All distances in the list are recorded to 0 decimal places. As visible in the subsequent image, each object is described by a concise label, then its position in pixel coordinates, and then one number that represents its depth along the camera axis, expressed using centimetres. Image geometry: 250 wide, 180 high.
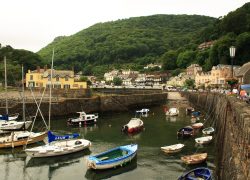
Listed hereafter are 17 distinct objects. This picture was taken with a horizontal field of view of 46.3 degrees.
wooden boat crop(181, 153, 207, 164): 2577
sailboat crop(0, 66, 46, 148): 3256
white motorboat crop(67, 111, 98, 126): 4719
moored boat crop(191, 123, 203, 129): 4185
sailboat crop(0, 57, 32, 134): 3966
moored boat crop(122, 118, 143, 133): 4131
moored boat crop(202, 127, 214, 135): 3710
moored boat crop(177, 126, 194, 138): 3694
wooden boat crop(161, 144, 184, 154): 2967
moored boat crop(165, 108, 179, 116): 5841
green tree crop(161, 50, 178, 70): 15762
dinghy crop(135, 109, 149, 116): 6134
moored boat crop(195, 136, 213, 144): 3316
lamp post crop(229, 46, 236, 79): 2861
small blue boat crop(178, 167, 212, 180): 2050
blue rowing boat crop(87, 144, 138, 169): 2506
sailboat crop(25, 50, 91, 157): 2842
